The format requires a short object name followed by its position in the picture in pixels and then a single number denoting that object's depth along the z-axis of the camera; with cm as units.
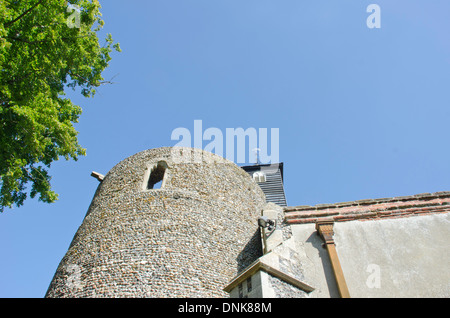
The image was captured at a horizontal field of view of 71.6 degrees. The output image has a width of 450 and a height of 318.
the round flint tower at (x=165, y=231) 661
